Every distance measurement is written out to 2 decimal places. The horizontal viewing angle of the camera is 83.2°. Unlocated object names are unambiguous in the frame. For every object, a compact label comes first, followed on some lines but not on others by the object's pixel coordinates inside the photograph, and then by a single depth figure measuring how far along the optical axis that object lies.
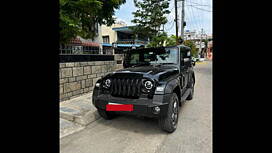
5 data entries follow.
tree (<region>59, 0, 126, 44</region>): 3.49
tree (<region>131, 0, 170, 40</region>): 11.25
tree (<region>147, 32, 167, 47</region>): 8.85
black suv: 2.40
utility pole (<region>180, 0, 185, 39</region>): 15.68
